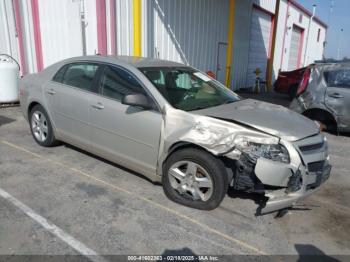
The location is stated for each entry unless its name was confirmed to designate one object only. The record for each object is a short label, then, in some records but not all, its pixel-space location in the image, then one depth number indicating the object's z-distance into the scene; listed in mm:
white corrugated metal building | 7691
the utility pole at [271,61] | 14562
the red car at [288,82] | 12898
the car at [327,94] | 6586
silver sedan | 3162
